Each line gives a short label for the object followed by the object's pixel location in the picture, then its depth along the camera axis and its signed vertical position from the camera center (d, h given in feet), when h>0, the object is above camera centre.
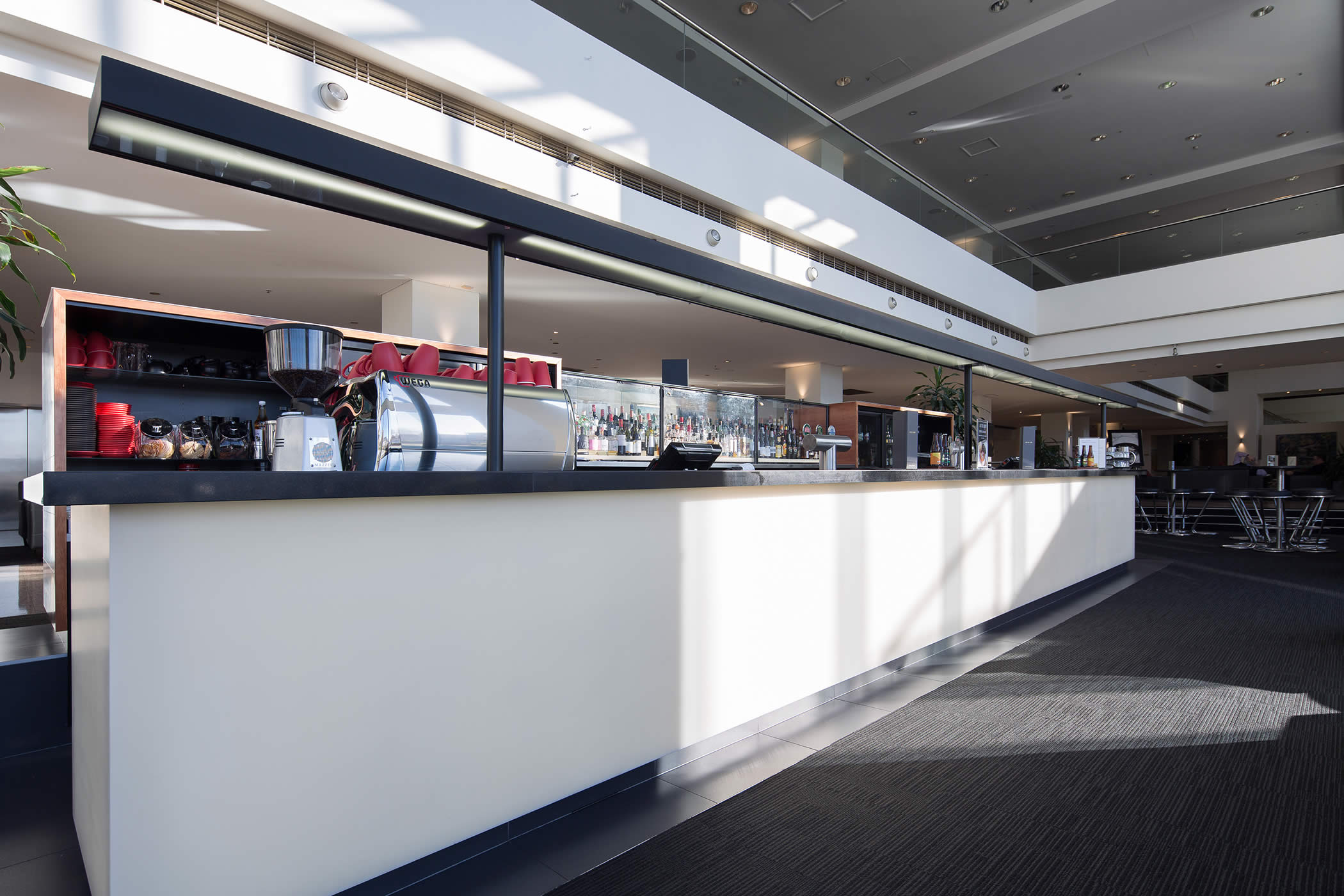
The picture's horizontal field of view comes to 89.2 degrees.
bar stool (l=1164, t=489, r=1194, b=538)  36.96 -3.81
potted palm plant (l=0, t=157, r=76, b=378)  6.67 +2.08
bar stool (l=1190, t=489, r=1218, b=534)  38.51 -4.38
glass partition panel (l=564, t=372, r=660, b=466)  20.26 +0.83
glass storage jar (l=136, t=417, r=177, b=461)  13.76 +0.11
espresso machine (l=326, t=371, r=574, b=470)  5.45 +0.18
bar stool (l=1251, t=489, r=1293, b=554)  27.55 -3.28
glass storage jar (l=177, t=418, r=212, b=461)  14.35 +0.10
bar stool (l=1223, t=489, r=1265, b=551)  30.01 -3.46
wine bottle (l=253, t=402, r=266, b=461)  14.92 +0.41
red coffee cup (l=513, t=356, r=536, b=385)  10.07 +1.11
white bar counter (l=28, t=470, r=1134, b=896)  3.96 -1.59
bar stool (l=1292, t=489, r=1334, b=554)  27.48 -3.38
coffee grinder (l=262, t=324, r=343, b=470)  4.98 +0.51
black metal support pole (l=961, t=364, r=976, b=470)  13.20 +0.42
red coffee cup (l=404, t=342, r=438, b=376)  6.79 +0.86
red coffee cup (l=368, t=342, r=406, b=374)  6.84 +0.89
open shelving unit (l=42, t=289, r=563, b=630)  12.14 +1.48
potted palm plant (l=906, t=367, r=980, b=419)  33.55 +2.55
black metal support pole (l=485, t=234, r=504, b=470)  5.57 +0.55
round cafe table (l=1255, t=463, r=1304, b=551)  27.91 -2.33
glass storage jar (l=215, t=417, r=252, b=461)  14.92 +0.11
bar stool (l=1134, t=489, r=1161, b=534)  37.91 -4.09
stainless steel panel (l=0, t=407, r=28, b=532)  28.94 -0.50
